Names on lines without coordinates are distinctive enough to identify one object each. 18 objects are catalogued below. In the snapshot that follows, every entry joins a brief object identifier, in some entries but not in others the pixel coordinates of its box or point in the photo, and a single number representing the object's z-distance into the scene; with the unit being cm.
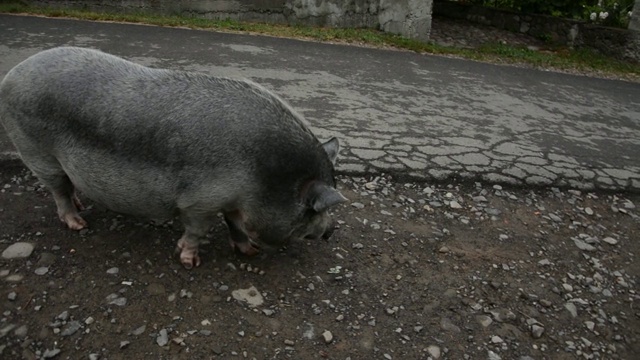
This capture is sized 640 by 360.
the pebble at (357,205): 374
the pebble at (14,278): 279
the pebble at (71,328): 251
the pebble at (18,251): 294
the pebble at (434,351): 263
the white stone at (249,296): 280
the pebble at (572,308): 300
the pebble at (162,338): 251
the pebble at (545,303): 304
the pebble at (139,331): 255
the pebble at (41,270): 284
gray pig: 262
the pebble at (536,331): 282
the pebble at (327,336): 263
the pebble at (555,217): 389
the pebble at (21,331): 248
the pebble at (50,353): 239
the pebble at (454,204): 389
